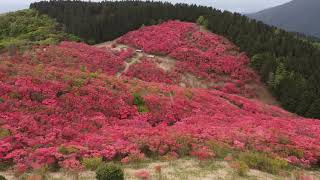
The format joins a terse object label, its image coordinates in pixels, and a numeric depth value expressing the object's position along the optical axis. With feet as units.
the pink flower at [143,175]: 50.85
